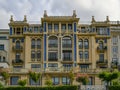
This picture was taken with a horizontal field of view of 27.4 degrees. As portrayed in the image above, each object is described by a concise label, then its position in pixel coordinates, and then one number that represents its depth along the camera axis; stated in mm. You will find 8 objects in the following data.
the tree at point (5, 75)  46782
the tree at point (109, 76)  43523
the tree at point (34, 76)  45627
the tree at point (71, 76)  47066
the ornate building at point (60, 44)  56014
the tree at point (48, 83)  43699
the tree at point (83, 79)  44368
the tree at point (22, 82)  43422
